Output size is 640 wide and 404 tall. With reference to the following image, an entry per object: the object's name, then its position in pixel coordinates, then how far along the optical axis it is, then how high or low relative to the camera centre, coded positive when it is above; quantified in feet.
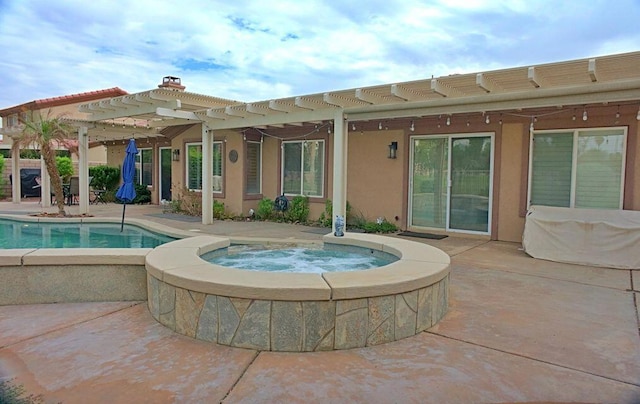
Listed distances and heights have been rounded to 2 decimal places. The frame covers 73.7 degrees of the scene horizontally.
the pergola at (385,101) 17.97 +4.39
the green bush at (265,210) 36.50 -2.76
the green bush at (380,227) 30.09 -3.40
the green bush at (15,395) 7.92 -4.20
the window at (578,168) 23.16 +0.79
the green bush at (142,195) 49.42 -2.22
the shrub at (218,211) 37.27 -2.99
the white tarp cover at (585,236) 19.67 -2.64
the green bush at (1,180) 53.57 -0.76
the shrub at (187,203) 39.55 -2.54
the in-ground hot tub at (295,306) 10.26 -3.21
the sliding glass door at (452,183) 27.37 -0.16
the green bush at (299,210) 34.78 -2.64
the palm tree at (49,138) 32.78 +2.85
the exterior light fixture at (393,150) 30.53 +2.10
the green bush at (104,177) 52.65 -0.21
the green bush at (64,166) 57.06 +1.17
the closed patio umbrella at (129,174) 30.27 +0.12
